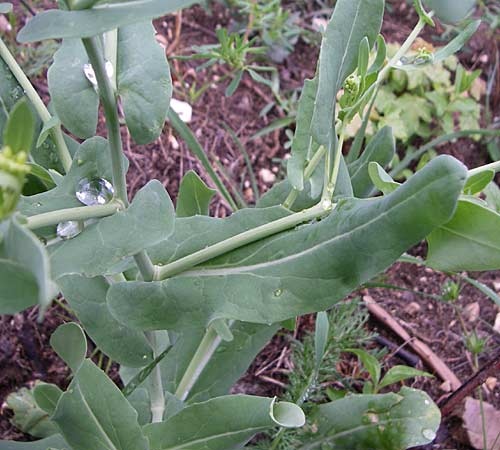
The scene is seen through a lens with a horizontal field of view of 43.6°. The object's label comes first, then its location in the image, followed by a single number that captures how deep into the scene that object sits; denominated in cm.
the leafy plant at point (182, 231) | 16
